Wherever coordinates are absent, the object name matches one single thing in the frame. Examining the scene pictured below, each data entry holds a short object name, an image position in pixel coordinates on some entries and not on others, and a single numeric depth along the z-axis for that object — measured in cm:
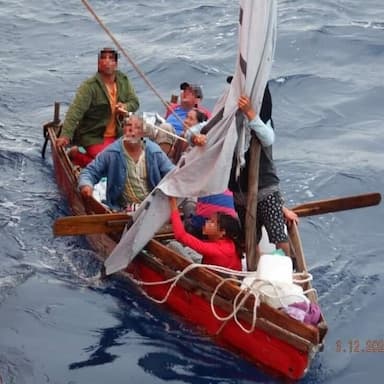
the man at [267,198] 1313
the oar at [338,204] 1433
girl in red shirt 1289
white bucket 1222
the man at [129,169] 1480
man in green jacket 1715
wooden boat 1174
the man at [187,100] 1669
